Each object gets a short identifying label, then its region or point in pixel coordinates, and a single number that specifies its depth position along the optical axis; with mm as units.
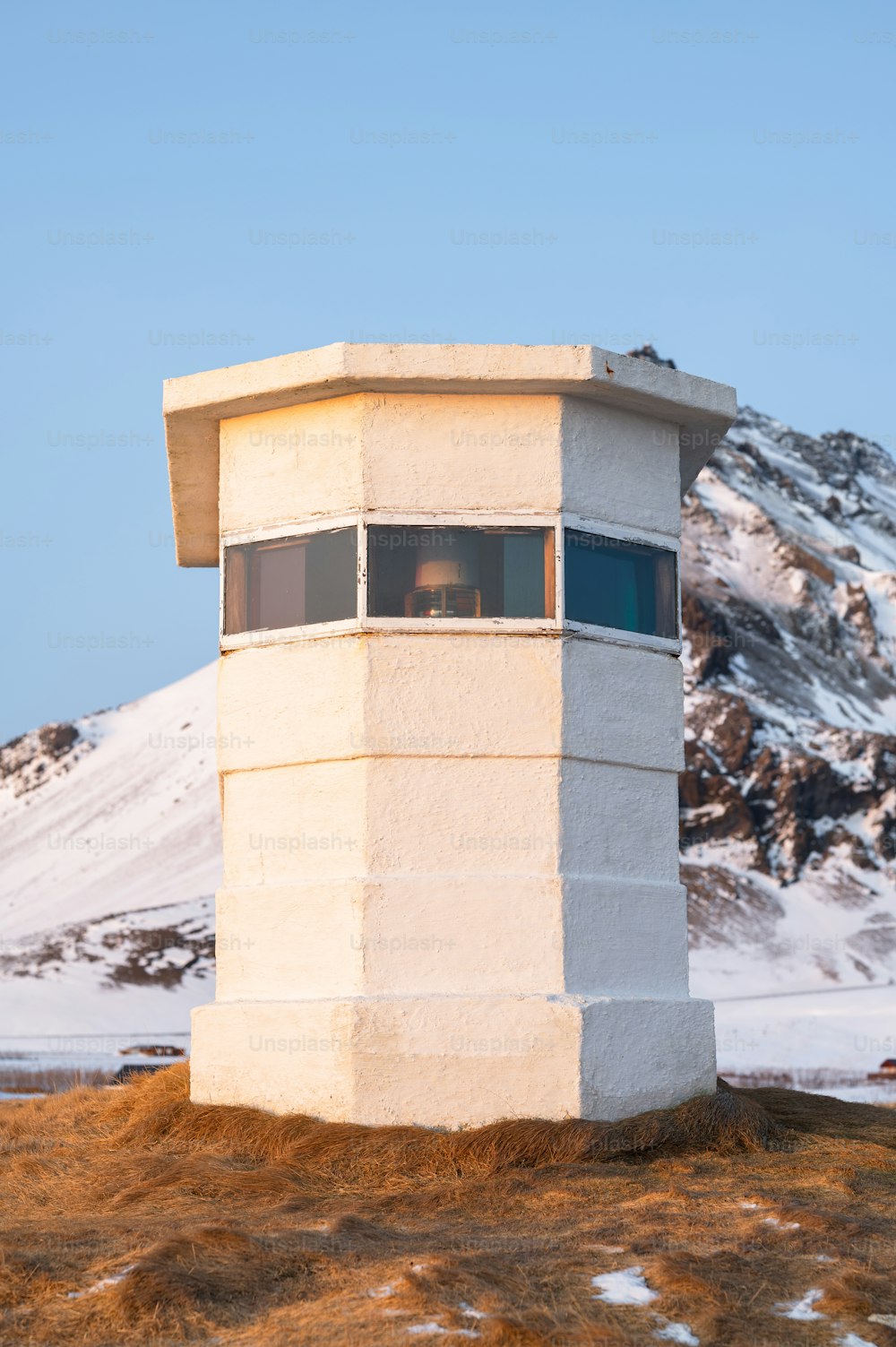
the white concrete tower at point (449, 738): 10117
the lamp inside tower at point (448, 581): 10875
